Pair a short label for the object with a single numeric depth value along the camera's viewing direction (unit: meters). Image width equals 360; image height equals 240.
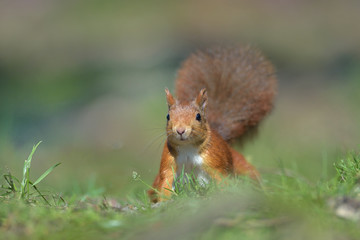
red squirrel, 5.69
